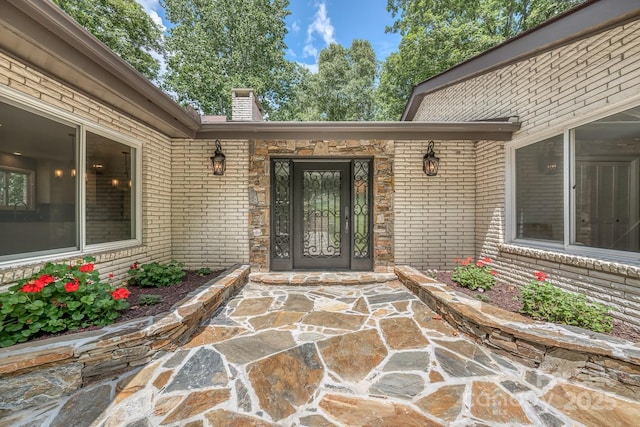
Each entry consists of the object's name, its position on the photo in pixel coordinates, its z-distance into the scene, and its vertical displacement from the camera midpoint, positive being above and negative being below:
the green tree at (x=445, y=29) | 9.30 +7.05
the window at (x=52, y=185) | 2.37 +0.30
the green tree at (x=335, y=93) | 13.57 +6.50
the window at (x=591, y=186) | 2.64 +0.30
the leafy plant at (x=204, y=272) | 3.97 -0.96
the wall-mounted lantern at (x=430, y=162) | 4.28 +0.85
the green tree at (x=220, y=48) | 11.34 +7.81
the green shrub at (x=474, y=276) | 3.29 -0.89
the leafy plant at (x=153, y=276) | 3.29 -0.87
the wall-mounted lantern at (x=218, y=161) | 4.21 +0.86
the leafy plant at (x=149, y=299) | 2.72 -0.97
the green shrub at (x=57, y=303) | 1.93 -0.78
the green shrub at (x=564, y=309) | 2.26 -0.93
